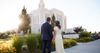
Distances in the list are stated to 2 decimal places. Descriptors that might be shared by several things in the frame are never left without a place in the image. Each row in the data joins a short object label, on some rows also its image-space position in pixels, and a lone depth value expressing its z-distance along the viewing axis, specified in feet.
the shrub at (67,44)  21.87
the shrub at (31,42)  14.94
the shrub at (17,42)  13.65
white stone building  73.61
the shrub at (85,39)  35.27
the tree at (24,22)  54.21
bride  12.14
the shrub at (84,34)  39.40
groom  11.60
